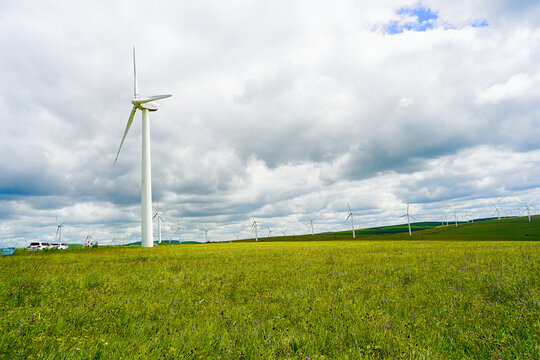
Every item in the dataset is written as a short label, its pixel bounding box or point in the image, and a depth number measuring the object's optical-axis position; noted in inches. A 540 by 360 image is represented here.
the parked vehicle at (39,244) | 3170.8
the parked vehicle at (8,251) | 1278.3
